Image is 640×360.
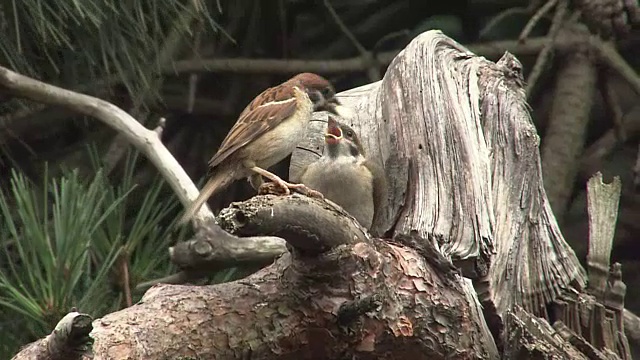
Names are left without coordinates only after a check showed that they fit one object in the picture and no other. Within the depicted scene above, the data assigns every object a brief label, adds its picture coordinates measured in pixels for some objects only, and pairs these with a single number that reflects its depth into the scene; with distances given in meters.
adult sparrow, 4.87
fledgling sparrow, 4.71
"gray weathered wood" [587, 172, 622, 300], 4.46
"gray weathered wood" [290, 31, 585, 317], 4.36
